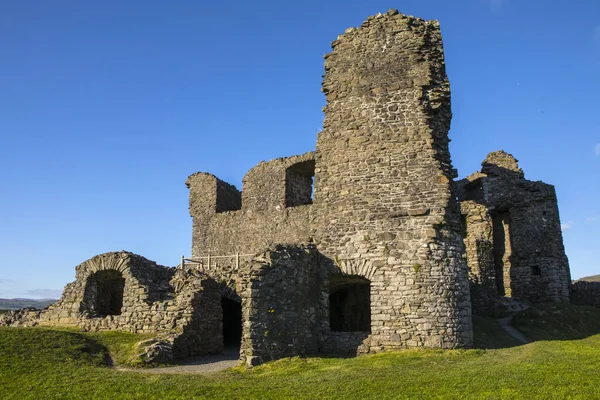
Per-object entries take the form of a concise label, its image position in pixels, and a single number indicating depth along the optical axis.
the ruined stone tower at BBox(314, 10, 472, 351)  15.12
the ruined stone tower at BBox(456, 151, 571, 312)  27.77
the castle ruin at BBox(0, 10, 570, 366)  14.91
